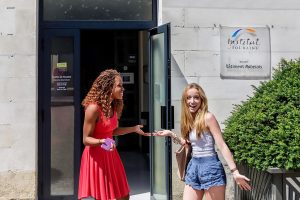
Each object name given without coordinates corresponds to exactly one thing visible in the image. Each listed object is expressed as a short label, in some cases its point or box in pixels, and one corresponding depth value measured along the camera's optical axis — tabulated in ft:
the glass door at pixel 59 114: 21.85
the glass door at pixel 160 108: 20.07
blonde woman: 13.39
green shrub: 13.79
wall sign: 21.90
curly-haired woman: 13.48
